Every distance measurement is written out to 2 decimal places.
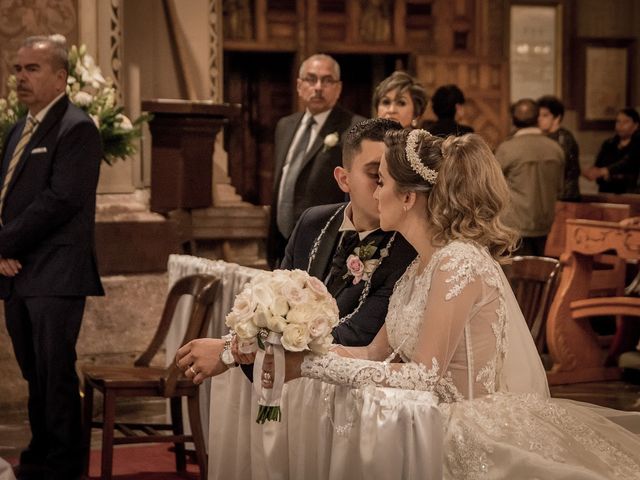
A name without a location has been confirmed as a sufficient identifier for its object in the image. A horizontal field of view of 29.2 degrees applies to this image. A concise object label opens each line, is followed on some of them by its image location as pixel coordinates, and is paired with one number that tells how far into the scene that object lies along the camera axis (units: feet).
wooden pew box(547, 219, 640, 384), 23.34
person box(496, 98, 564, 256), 25.63
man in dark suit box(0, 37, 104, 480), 15.84
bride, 9.43
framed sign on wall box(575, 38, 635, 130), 42.22
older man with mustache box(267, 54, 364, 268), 18.98
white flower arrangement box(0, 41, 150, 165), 19.90
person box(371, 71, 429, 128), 18.38
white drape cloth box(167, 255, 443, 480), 8.93
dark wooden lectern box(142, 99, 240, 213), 23.20
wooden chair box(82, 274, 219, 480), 15.17
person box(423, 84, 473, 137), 22.68
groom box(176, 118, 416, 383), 11.84
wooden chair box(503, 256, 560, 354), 16.67
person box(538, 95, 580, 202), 29.58
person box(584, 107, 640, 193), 32.32
